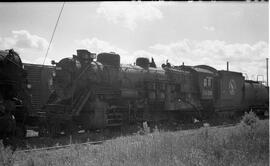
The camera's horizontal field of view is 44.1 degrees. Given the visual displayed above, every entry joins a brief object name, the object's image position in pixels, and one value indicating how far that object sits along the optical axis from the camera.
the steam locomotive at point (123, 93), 14.98
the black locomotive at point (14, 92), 11.15
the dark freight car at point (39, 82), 20.25
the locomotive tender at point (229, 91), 24.77
